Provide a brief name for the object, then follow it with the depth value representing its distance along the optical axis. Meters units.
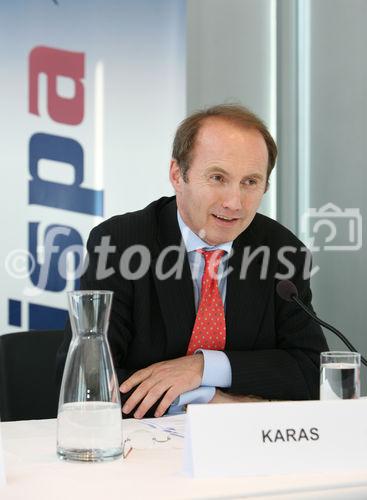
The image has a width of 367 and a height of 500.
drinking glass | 4.15
